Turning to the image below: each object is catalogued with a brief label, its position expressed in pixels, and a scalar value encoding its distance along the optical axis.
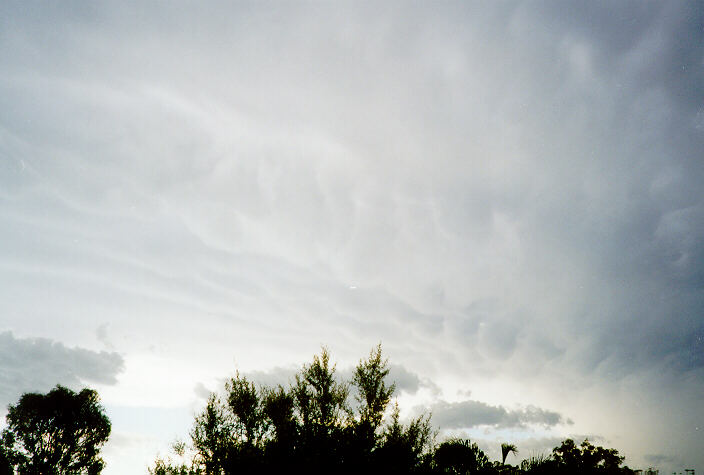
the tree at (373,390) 26.11
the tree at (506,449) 48.76
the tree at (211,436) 25.35
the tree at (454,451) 34.83
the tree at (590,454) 53.69
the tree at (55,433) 43.75
